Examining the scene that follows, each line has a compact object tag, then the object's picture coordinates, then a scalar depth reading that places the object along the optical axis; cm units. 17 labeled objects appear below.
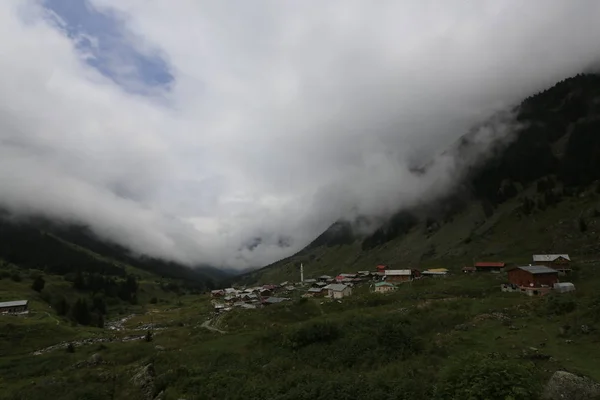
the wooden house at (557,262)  10181
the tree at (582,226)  13250
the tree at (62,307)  13912
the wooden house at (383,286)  12575
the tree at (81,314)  13585
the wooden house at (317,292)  14300
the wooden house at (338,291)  13238
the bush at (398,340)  4462
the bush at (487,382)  2392
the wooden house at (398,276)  14346
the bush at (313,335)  5181
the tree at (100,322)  13550
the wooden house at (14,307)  12140
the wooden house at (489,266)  12969
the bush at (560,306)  5381
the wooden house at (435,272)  13968
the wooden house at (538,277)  8750
